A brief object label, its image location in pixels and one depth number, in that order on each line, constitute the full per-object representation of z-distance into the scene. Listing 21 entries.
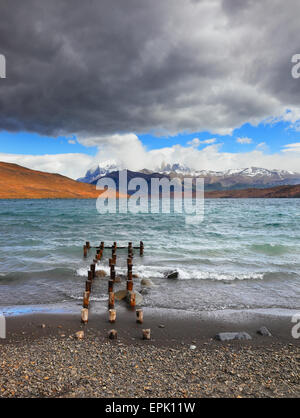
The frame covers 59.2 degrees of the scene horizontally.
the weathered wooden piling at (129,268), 13.30
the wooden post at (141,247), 22.95
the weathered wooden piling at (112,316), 9.25
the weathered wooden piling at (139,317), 9.19
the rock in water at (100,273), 15.72
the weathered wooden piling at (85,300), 10.45
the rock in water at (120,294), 11.77
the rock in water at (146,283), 13.78
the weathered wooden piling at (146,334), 8.08
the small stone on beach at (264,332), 8.53
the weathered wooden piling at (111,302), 10.47
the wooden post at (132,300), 10.89
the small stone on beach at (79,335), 8.02
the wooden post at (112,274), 13.87
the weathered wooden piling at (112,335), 8.08
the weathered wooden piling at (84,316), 9.13
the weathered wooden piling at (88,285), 11.11
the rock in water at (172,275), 15.01
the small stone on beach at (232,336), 8.17
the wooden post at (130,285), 12.13
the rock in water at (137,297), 11.28
